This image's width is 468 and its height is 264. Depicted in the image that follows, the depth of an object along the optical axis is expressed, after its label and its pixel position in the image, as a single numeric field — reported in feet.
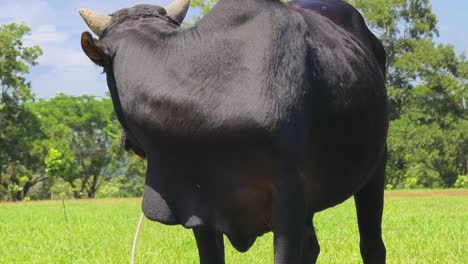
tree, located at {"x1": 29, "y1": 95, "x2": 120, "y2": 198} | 135.95
